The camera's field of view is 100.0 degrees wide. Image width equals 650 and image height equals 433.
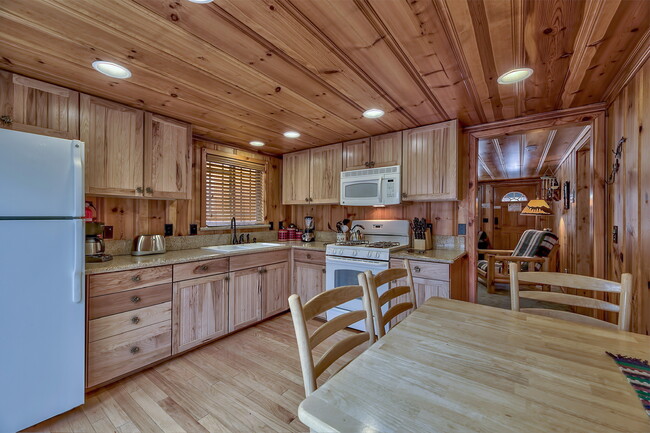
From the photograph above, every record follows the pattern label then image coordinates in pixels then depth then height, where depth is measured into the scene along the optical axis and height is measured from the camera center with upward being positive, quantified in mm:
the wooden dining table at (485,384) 584 -438
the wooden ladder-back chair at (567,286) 1176 -340
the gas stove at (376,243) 2662 -290
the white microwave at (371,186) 2879 +338
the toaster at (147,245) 2383 -252
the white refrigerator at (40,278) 1443 -344
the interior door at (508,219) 7520 -57
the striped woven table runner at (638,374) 671 -438
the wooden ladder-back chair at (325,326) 808 -389
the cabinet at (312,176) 3393 +548
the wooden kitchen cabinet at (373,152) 2955 +747
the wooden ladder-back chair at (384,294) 1165 -367
